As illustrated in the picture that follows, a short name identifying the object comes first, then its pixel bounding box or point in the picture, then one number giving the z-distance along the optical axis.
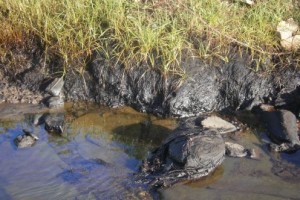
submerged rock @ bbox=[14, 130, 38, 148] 4.61
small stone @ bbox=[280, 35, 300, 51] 5.33
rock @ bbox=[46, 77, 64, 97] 5.52
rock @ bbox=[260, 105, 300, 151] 4.61
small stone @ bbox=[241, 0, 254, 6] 6.16
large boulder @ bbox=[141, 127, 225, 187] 4.11
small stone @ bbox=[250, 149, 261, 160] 4.46
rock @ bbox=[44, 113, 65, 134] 4.90
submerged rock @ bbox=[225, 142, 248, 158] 4.49
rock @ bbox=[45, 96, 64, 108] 5.40
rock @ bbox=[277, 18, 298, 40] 5.38
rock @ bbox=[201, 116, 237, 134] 4.81
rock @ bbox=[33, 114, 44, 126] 5.08
